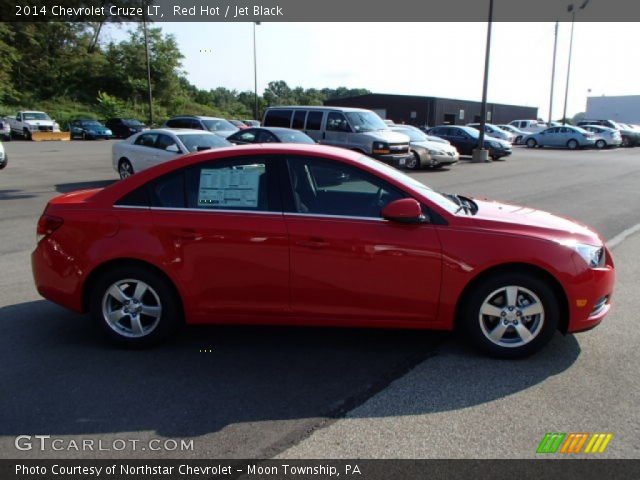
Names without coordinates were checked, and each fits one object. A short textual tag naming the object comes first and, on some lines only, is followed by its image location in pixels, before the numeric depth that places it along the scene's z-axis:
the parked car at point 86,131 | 39.72
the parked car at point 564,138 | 36.16
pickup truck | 37.69
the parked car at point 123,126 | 41.88
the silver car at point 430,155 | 19.48
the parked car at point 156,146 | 12.91
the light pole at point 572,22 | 44.34
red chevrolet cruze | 4.05
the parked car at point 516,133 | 42.05
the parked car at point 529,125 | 47.37
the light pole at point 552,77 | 47.07
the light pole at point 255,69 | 51.96
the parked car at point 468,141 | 25.62
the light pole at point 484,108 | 21.84
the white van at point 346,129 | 16.16
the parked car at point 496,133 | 38.75
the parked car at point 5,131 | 37.75
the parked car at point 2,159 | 16.75
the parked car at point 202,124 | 19.43
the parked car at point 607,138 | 37.25
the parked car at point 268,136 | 14.32
